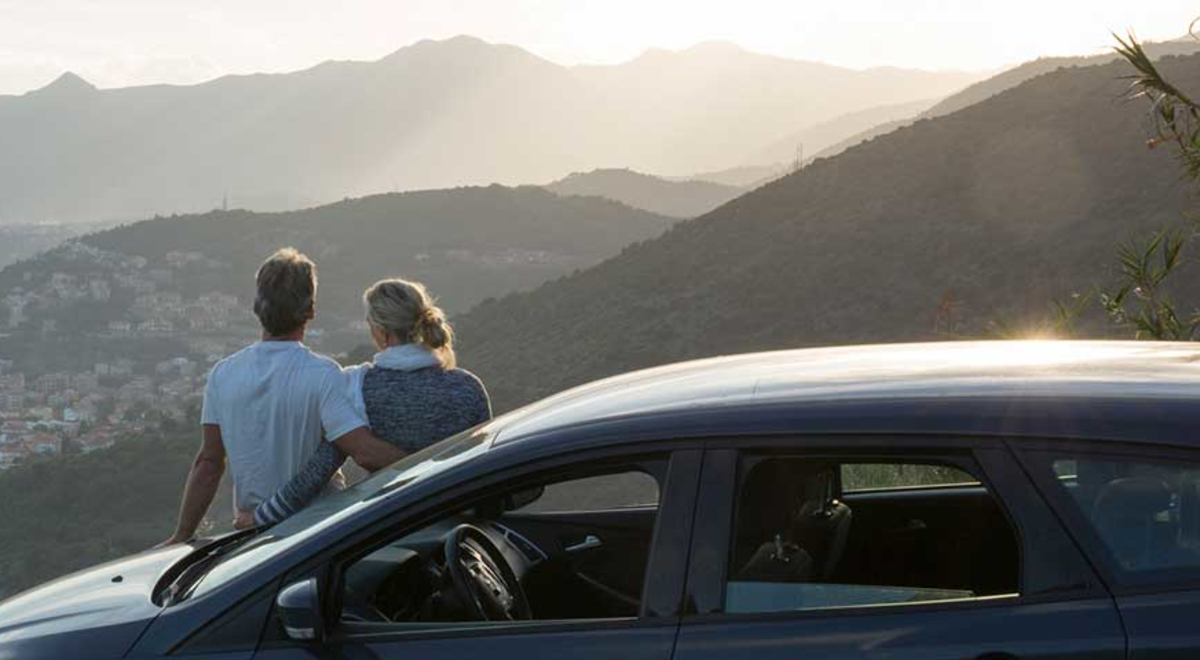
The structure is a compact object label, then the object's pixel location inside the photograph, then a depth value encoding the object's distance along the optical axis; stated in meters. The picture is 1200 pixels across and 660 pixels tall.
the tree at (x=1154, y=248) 6.20
